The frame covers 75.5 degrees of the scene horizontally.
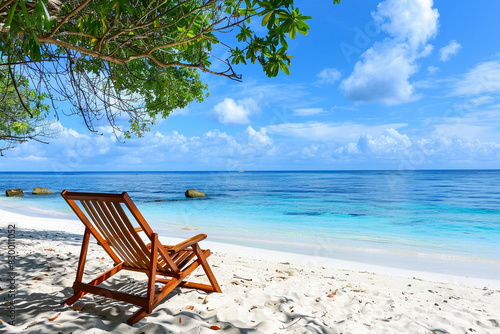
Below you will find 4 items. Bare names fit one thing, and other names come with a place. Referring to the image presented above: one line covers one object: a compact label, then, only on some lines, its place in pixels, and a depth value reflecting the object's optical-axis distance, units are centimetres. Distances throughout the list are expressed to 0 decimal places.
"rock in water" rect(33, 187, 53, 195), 2887
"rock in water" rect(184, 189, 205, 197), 2636
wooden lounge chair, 250
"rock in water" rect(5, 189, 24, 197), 2752
